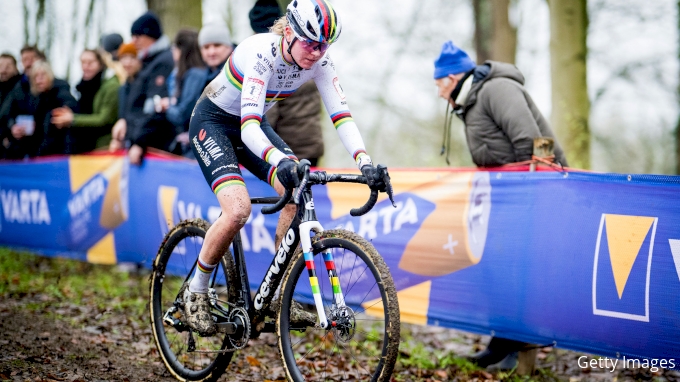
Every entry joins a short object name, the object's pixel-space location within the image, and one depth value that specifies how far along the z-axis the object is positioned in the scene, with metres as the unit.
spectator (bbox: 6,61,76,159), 10.13
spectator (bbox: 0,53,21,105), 11.77
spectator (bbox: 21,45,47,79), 11.43
